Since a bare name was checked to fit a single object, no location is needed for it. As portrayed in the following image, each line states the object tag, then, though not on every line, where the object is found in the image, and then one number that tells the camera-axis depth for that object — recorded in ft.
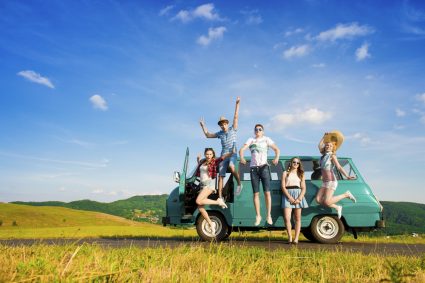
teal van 29.09
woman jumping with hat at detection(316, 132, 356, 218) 28.19
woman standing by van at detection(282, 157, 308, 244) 27.68
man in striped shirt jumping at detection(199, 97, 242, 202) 29.48
